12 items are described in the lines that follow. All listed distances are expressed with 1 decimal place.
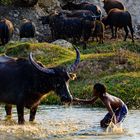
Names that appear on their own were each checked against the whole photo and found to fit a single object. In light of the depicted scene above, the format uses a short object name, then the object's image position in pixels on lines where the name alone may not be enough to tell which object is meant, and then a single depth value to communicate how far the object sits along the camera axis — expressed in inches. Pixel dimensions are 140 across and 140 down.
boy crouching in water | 504.1
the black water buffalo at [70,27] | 1111.0
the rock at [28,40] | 1080.8
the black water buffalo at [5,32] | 1101.7
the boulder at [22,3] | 1275.8
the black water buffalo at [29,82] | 509.5
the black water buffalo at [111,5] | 1313.5
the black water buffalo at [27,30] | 1125.7
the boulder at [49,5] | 1331.2
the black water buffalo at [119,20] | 1155.9
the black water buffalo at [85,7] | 1237.1
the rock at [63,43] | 1016.7
